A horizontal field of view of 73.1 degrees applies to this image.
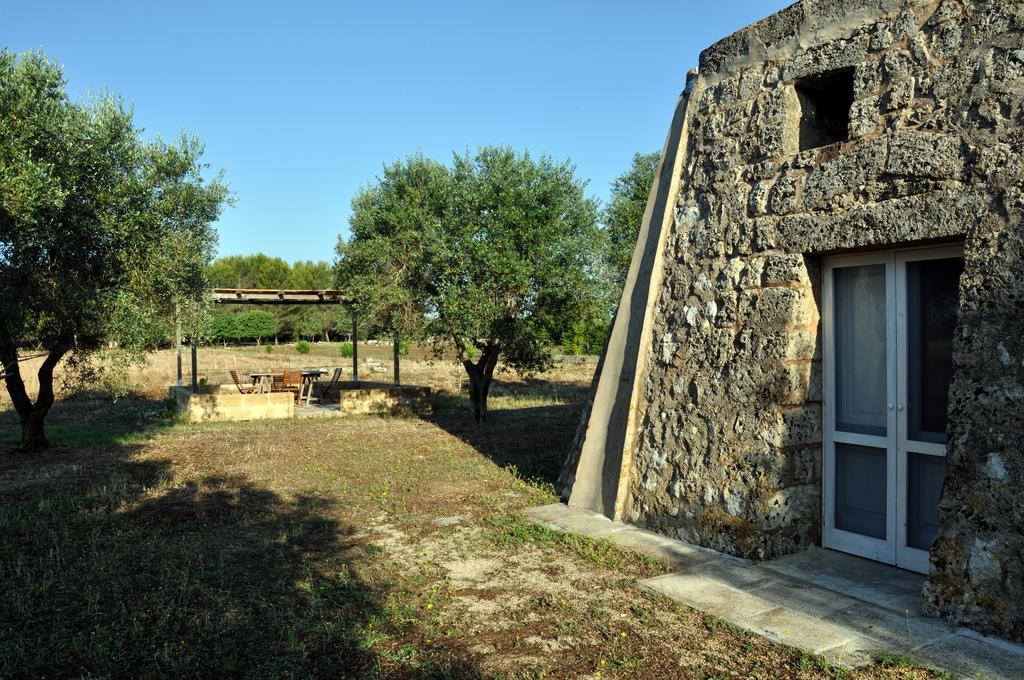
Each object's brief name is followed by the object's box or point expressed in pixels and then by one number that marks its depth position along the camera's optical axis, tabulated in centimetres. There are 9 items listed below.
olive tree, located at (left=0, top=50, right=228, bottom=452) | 733
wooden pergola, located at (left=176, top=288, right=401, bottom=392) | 1712
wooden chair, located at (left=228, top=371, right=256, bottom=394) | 1559
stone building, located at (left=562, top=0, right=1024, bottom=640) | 366
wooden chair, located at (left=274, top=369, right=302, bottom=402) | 1628
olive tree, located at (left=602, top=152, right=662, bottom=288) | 1855
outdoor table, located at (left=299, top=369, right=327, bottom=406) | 1753
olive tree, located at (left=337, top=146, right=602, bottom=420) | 1196
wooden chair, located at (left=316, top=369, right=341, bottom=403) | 1777
